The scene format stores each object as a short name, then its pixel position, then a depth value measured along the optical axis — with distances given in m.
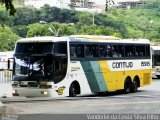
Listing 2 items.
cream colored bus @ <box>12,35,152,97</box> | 19.91
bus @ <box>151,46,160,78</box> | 42.03
